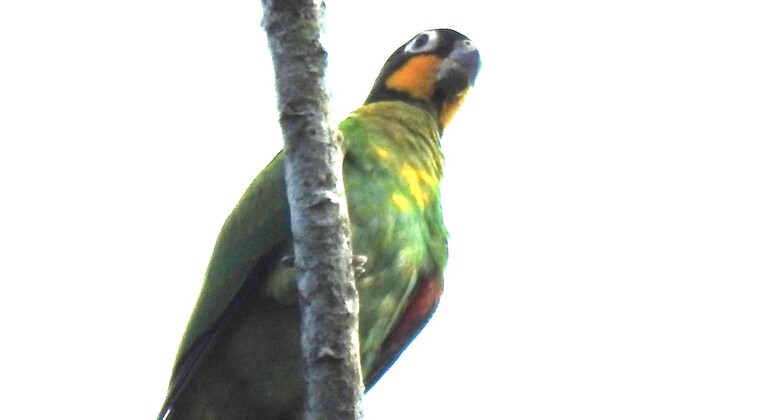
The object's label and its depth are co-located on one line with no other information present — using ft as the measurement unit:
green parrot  37.27
